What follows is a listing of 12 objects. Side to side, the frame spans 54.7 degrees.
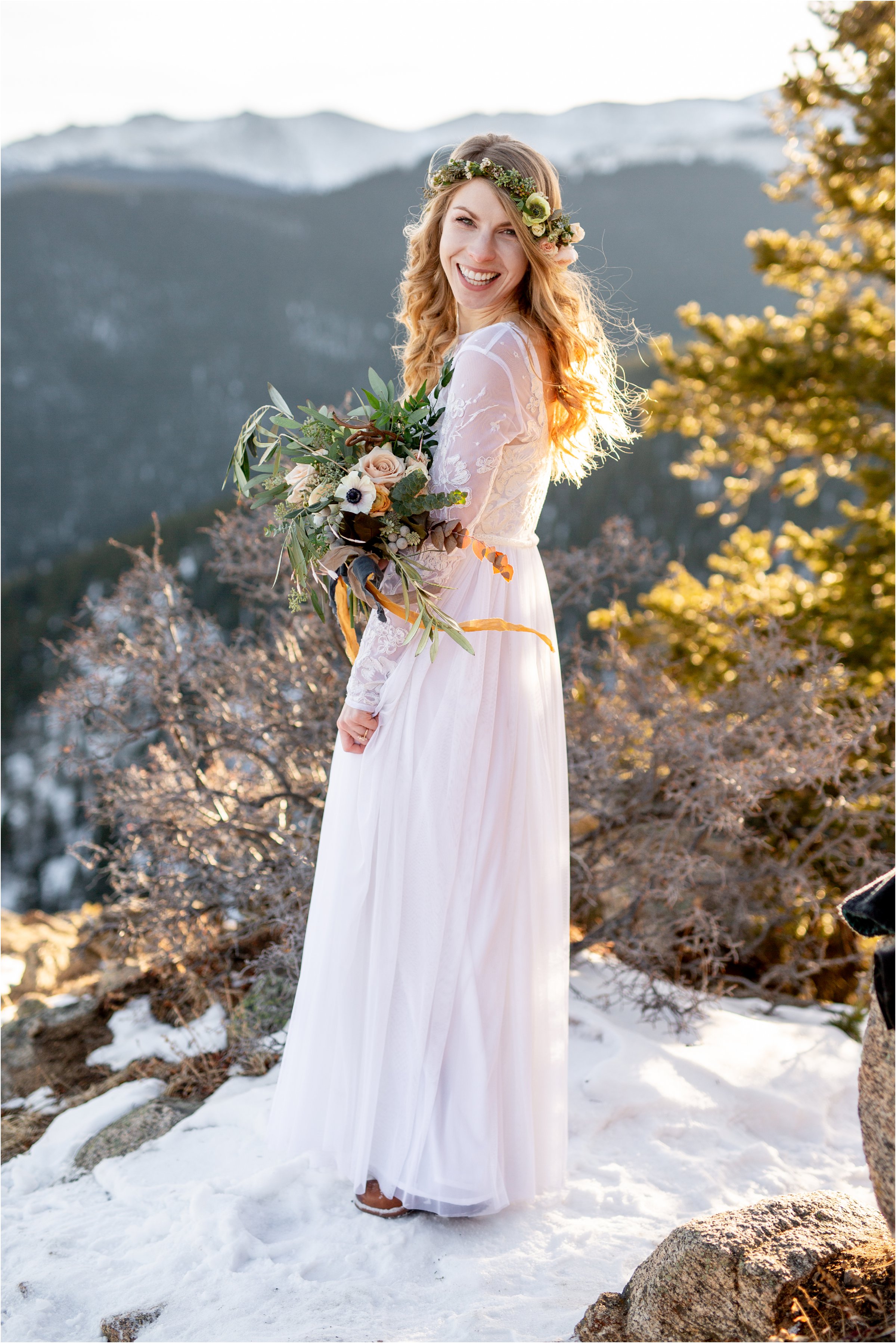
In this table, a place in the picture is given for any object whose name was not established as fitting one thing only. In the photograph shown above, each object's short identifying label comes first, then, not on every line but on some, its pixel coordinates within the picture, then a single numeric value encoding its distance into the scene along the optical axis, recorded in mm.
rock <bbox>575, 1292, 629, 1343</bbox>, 1790
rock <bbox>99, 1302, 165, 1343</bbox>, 1944
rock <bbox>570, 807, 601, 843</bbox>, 4578
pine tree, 5520
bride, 2242
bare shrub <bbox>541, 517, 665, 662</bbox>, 4598
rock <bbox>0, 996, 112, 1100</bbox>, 3770
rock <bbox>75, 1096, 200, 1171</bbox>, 2943
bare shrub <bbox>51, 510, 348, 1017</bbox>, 4113
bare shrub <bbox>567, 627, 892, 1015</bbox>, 4008
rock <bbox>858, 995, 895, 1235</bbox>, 1439
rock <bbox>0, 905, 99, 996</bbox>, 4992
